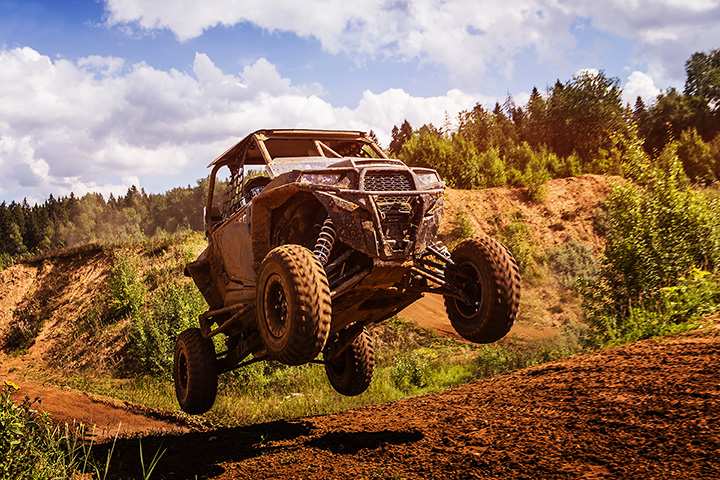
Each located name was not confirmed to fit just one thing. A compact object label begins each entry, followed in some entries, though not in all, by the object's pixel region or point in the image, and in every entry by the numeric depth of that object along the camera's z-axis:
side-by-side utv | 5.71
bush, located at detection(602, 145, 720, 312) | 12.43
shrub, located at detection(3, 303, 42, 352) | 24.61
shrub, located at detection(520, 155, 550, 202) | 32.78
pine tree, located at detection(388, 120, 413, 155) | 48.71
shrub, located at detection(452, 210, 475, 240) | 27.12
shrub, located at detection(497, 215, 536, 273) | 26.66
